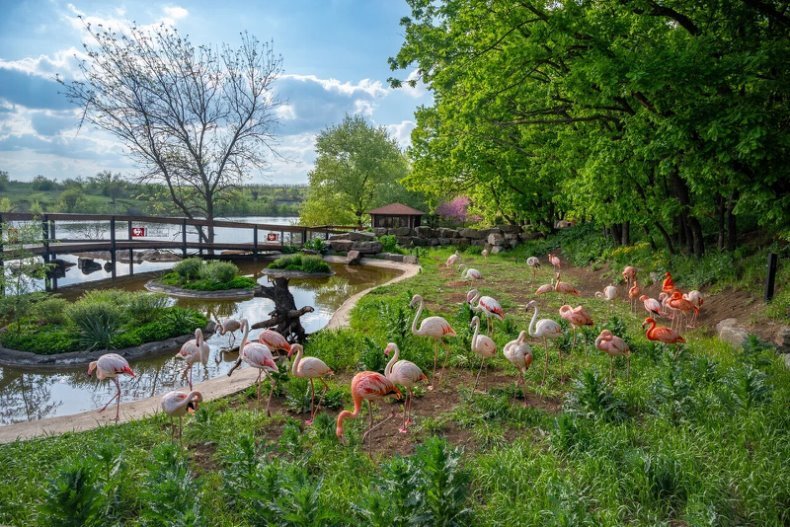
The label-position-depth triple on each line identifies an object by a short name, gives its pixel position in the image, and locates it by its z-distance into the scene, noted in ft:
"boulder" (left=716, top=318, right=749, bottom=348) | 22.87
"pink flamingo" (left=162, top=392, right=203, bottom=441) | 14.64
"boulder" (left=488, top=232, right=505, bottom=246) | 72.69
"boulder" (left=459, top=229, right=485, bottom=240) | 78.58
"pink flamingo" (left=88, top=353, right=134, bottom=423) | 18.85
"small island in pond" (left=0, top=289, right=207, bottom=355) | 27.68
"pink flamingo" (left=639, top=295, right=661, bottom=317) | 25.32
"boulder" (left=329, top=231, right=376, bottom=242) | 76.27
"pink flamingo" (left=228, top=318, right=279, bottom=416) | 17.69
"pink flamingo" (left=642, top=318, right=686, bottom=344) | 20.01
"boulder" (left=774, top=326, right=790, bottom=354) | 21.21
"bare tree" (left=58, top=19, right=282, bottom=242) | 72.54
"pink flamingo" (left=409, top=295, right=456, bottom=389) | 20.45
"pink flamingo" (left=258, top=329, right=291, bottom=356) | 20.76
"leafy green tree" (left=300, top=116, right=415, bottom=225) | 108.17
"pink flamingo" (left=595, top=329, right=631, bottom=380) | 18.52
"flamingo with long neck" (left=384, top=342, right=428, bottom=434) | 15.69
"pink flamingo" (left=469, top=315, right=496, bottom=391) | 18.75
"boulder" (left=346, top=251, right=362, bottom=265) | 67.41
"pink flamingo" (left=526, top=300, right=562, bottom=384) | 19.52
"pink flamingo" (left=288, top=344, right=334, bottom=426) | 16.98
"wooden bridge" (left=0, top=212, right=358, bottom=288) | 56.90
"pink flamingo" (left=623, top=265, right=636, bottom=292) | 34.83
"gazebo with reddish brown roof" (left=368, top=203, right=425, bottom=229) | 87.04
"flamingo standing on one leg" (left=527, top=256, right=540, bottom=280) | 44.88
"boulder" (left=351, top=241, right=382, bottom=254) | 69.21
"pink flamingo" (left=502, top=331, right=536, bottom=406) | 17.66
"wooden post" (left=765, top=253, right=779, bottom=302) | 25.71
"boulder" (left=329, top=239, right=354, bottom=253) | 71.67
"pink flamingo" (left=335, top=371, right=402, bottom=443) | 14.40
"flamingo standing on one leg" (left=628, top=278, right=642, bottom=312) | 29.78
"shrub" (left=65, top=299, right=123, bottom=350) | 27.78
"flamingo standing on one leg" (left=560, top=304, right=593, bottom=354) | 21.84
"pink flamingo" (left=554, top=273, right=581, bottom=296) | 32.86
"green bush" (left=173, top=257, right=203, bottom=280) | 50.60
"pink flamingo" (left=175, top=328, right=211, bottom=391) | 21.47
